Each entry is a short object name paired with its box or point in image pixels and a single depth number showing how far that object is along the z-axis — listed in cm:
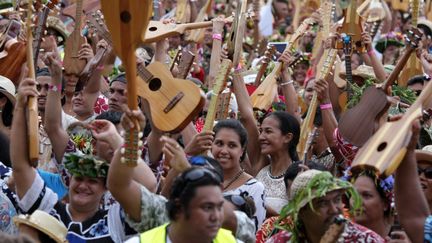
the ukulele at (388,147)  995
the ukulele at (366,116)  1332
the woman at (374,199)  1186
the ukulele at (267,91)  1822
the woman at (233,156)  1391
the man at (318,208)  1082
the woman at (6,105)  1442
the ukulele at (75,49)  1780
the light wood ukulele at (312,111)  1595
